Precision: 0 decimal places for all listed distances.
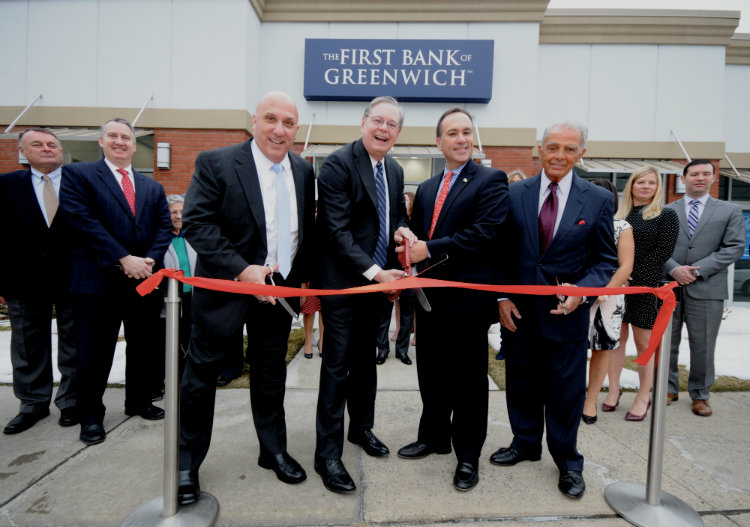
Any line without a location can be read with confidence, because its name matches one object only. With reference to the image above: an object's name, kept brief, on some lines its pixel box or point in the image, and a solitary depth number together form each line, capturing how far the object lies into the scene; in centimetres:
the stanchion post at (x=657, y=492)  220
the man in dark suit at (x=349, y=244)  246
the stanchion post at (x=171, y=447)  206
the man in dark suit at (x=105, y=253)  300
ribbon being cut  212
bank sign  817
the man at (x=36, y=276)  322
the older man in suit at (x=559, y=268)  251
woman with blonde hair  352
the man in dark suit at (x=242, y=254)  228
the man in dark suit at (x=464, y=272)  248
